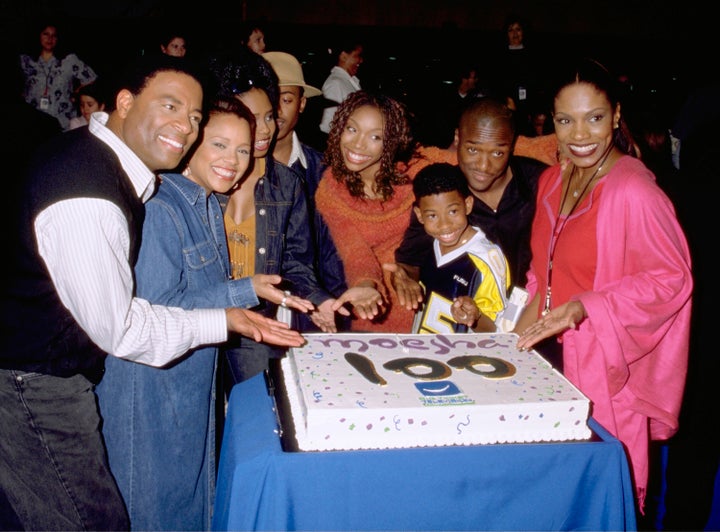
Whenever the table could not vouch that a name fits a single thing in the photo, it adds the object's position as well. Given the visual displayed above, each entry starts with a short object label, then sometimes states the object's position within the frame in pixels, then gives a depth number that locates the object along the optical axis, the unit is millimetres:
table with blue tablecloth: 1434
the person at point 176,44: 6055
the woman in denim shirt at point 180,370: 1813
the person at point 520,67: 6336
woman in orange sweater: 2689
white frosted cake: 1434
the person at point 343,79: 5907
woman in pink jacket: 1830
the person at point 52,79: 6566
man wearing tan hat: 2764
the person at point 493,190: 2531
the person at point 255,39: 6508
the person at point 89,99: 5094
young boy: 2350
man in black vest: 1459
